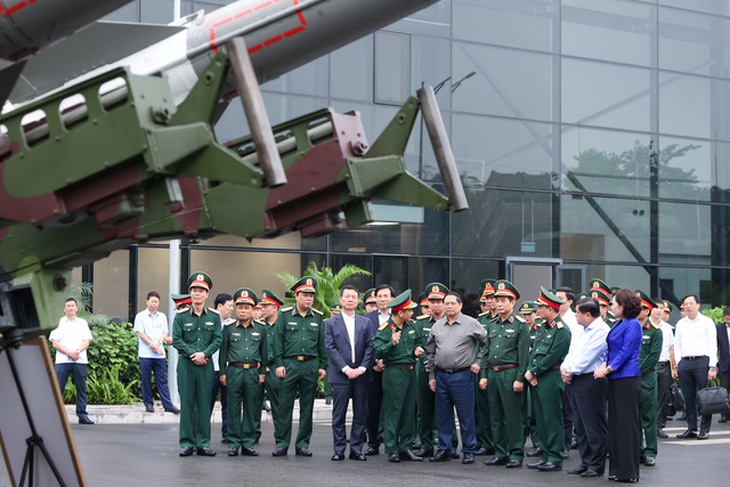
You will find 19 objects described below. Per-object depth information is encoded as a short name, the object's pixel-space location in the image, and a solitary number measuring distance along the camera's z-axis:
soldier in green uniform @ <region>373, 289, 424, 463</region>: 13.07
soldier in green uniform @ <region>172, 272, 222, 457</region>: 13.00
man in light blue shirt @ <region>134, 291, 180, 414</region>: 17.48
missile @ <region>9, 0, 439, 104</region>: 9.52
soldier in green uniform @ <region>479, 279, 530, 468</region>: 12.70
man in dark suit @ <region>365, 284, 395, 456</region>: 13.66
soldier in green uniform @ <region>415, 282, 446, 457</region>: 13.28
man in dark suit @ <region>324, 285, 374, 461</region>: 13.13
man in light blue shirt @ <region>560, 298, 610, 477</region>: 11.69
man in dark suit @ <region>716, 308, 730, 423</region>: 17.62
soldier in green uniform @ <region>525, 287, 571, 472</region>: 12.32
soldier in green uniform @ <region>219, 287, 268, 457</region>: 13.24
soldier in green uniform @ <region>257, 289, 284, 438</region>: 13.28
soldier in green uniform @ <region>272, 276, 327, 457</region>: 13.17
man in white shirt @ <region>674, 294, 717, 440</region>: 16.17
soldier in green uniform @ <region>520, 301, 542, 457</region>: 13.42
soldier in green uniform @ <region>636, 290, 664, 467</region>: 12.75
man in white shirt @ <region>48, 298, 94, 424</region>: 16.38
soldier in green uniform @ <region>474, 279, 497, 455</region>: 13.62
